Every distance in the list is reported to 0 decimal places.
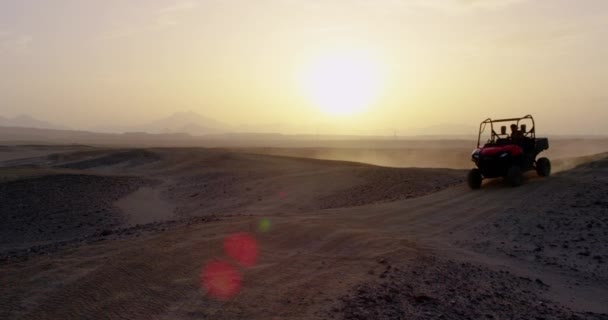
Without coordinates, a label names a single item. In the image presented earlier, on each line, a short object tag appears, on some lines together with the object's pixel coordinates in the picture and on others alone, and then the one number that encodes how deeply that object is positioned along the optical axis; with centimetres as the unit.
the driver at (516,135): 1506
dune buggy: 1398
